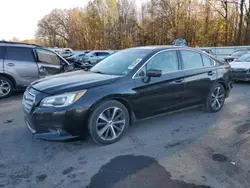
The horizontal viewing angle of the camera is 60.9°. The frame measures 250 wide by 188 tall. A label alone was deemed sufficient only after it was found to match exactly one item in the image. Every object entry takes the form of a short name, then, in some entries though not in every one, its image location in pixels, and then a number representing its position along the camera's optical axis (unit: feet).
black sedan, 10.09
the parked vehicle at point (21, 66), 21.16
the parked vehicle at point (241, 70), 28.27
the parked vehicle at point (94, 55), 68.28
